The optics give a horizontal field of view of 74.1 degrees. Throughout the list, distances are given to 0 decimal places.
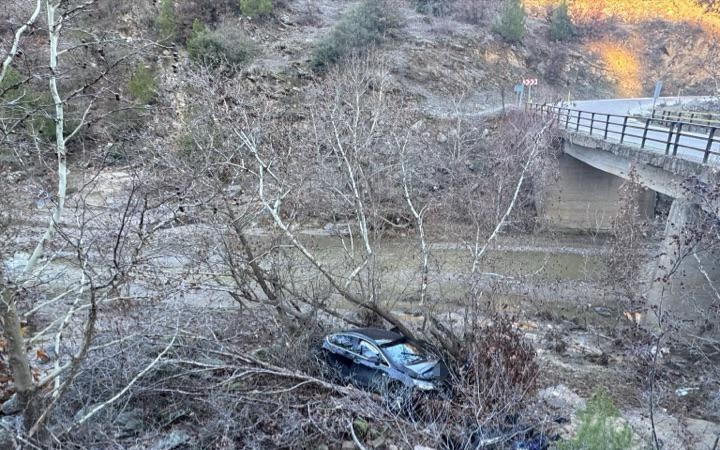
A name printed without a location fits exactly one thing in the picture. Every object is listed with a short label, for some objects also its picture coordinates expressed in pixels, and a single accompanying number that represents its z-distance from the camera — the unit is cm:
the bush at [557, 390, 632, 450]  594
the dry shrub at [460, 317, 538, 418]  738
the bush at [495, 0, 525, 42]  3534
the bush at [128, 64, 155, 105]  2402
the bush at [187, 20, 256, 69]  2802
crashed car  866
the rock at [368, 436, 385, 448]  760
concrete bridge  1342
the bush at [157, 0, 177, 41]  2881
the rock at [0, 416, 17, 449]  654
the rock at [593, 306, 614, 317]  1622
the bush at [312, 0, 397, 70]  3048
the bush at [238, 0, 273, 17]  3206
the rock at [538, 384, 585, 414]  942
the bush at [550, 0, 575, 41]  3900
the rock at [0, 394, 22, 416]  752
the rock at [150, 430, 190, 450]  724
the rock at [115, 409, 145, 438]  739
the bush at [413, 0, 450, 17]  3884
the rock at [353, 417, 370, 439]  779
